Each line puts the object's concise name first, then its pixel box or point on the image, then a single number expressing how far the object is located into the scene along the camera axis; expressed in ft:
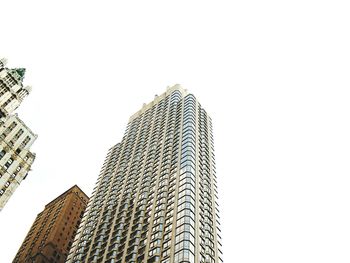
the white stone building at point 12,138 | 227.40
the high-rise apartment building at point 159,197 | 234.99
